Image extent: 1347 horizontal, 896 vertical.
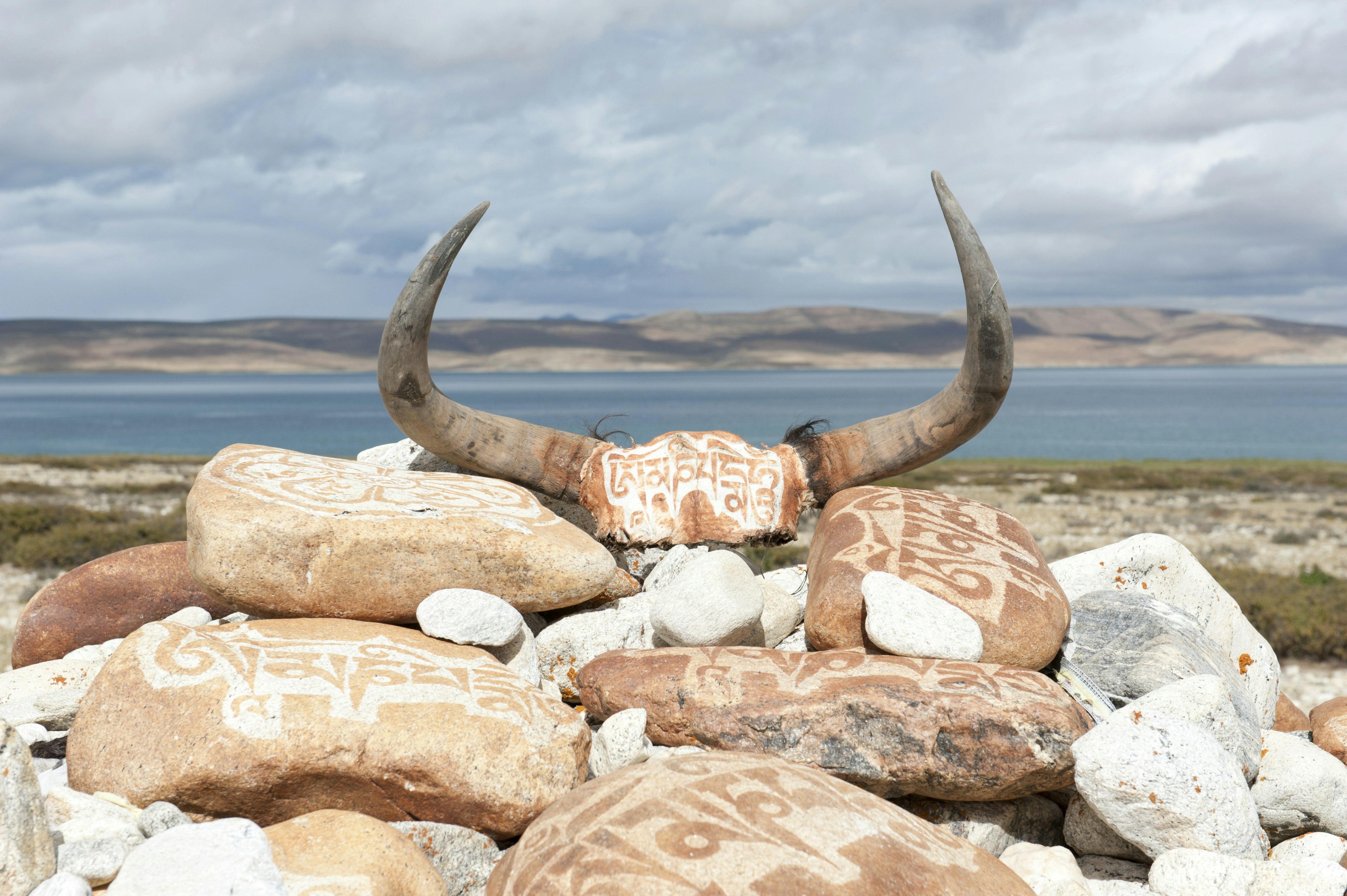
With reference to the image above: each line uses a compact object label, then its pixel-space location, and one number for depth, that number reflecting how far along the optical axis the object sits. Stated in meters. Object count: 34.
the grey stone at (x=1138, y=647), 4.23
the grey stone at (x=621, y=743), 3.50
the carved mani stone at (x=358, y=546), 3.97
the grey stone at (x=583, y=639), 4.41
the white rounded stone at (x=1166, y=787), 3.21
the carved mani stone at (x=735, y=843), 2.50
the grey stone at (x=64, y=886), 2.50
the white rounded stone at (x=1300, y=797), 3.74
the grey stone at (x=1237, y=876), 3.00
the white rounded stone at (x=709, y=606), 4.23
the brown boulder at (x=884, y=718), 3.32
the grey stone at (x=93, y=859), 2.67
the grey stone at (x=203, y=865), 2.50
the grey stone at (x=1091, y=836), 3.53
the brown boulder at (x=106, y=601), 4.98
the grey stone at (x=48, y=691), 3.88
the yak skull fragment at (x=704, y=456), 4.91
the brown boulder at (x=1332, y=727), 4.50
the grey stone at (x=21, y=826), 2.55
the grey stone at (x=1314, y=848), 3.42
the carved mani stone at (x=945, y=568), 4.02
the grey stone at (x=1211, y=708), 3.65
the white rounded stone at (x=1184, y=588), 5.02
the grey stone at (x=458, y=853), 3.14
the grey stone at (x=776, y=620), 4.56
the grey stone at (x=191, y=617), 4.81
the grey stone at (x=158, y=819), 2.93
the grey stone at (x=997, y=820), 3.57
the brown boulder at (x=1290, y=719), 5.09
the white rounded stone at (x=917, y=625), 3.84
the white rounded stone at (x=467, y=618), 4.02
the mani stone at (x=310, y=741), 3.12
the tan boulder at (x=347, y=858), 2.70
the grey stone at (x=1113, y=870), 3.48
